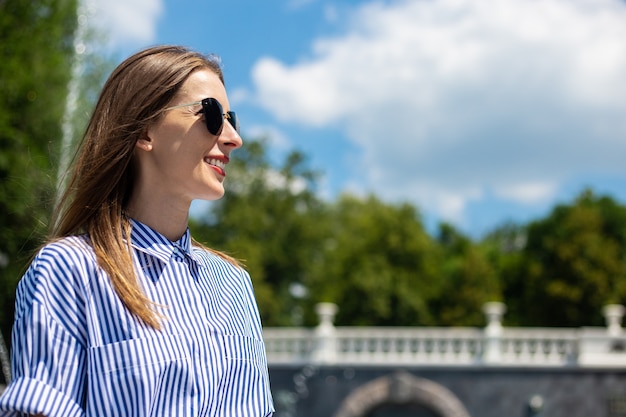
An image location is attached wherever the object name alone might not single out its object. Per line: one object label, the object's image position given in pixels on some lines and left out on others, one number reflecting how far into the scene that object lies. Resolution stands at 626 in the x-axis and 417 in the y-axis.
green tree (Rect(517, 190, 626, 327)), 27.78
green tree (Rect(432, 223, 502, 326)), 30.19
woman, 1.53
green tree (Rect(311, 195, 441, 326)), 29.67
